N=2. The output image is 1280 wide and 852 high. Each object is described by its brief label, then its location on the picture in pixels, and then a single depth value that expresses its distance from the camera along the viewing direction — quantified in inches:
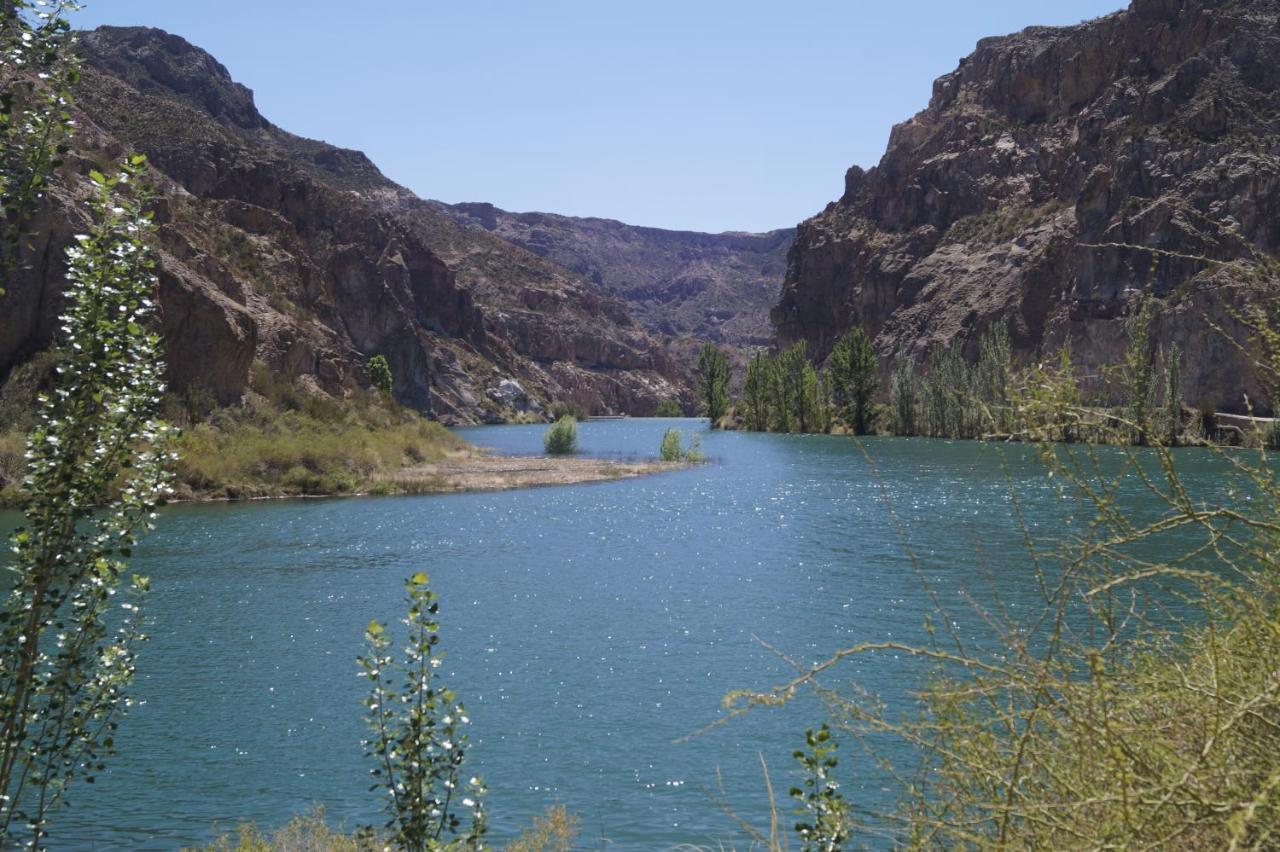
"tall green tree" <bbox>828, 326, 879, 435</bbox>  3939.5
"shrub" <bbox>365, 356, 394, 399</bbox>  3969.0
